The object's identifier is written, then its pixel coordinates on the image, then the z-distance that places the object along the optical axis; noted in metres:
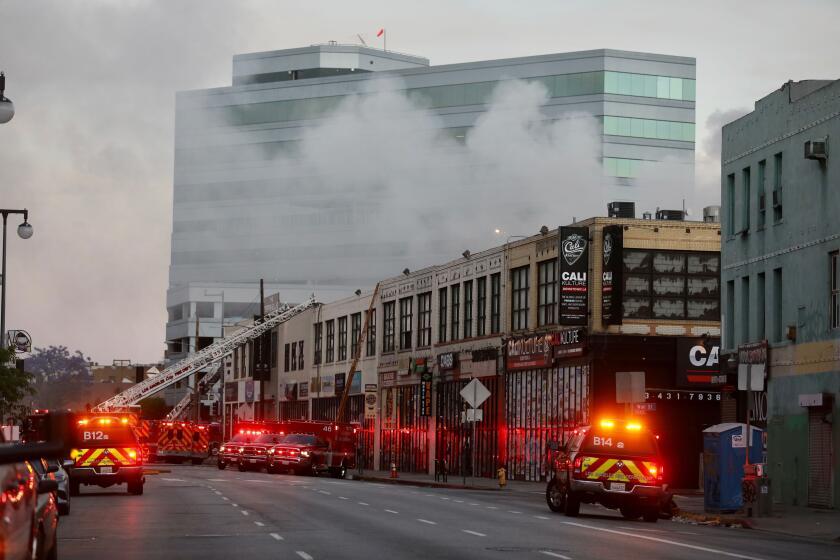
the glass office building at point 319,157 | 139.00
